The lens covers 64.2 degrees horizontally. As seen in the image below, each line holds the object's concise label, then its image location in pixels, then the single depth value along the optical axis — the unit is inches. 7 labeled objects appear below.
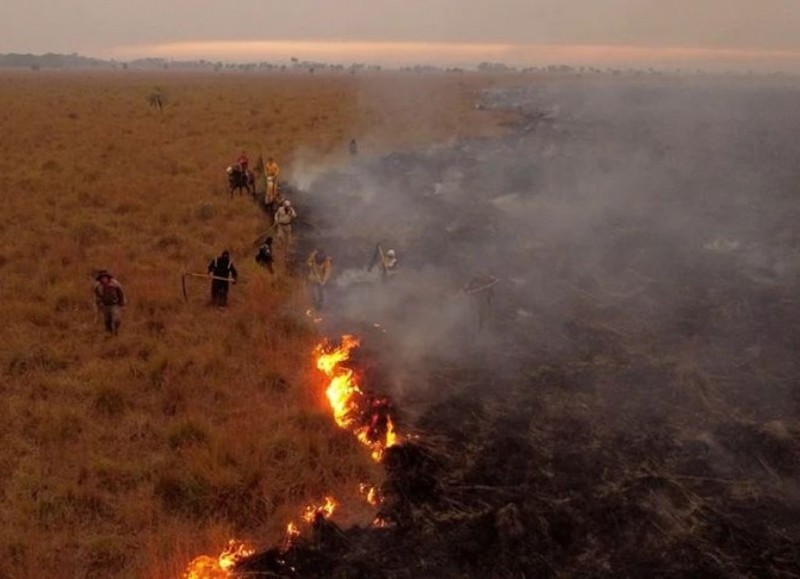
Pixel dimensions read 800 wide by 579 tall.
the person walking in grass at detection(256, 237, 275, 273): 575.8
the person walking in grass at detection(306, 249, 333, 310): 518.9
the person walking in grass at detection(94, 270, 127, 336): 436.5
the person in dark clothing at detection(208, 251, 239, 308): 506.9
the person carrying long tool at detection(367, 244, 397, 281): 567.8
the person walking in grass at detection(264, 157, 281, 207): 778.8
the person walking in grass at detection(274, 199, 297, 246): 641.0
